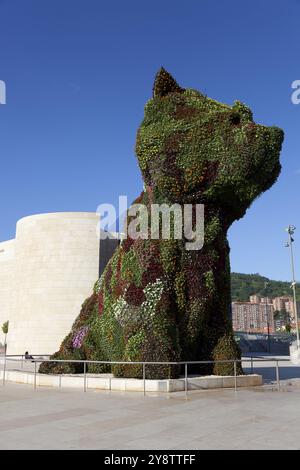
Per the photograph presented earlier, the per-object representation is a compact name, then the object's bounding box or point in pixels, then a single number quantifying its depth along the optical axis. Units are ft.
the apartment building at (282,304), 649.20
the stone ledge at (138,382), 35.42
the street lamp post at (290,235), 112.64
